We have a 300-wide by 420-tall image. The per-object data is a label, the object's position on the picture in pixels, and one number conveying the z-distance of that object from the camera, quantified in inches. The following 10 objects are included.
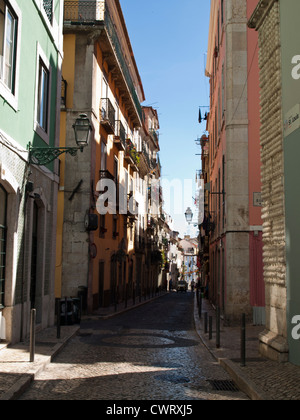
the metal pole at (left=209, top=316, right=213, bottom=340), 483.8
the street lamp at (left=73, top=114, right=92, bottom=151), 447.2
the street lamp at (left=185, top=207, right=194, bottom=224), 1156.6
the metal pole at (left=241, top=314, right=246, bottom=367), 335.0
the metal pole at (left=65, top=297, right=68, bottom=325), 561.0
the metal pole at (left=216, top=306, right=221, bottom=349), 425.4
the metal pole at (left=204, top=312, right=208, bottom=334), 543.8
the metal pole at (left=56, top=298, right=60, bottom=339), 460.5
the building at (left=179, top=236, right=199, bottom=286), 4354.8
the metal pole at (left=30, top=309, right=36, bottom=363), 337.4
